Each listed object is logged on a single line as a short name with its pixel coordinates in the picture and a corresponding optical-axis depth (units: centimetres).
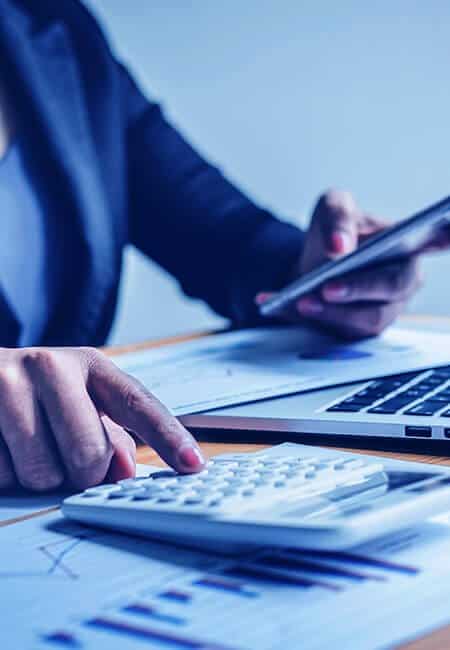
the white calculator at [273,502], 62
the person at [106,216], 120
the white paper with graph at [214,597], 58
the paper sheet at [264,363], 89
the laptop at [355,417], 79
